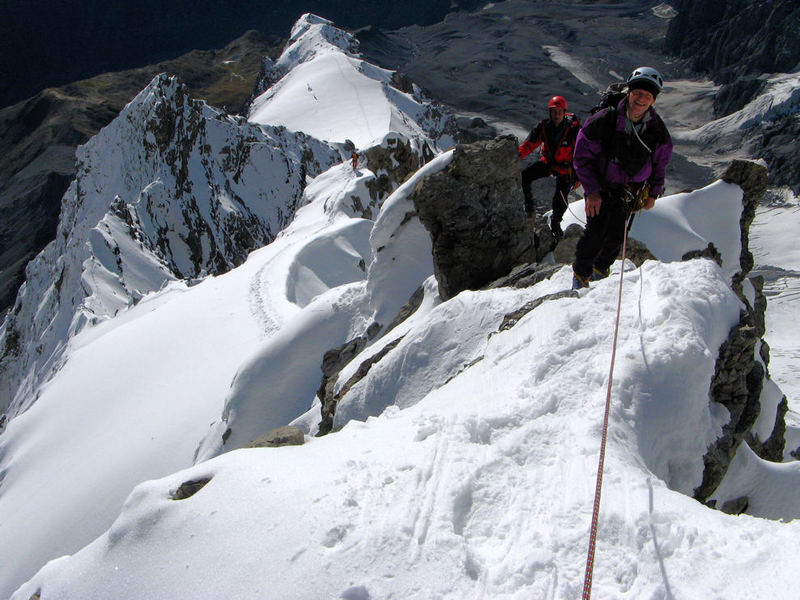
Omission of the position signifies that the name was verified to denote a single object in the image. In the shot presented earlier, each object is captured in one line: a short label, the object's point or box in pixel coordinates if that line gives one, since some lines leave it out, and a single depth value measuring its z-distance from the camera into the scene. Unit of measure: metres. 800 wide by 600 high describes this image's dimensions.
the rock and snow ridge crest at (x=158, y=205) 31.08
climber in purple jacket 5.70
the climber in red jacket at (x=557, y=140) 8.65
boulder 8.80
